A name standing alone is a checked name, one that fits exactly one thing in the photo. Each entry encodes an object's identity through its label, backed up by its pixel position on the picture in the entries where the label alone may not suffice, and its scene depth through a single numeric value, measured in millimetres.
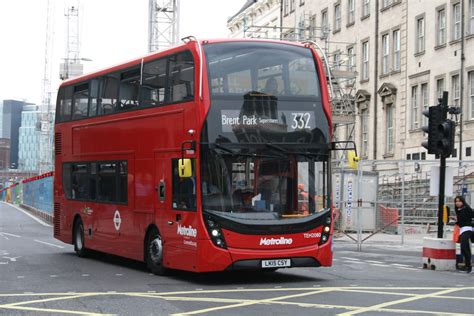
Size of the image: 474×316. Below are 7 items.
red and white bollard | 17531
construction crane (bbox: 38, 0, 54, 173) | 131250
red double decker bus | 13758
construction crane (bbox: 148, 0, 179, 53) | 69250
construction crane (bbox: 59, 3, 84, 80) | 125750
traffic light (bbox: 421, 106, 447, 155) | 17984
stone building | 41406
